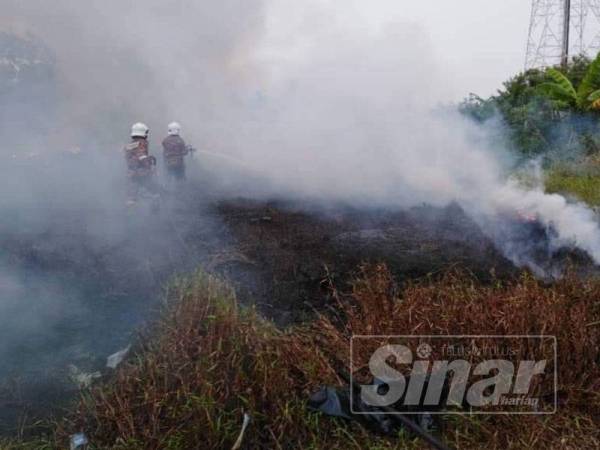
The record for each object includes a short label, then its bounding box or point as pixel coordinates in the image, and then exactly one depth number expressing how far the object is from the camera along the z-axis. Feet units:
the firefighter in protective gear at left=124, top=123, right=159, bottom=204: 31.45
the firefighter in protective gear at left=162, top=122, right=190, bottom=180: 35.50
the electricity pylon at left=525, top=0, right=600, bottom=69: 83.35
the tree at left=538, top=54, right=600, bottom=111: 53.47
